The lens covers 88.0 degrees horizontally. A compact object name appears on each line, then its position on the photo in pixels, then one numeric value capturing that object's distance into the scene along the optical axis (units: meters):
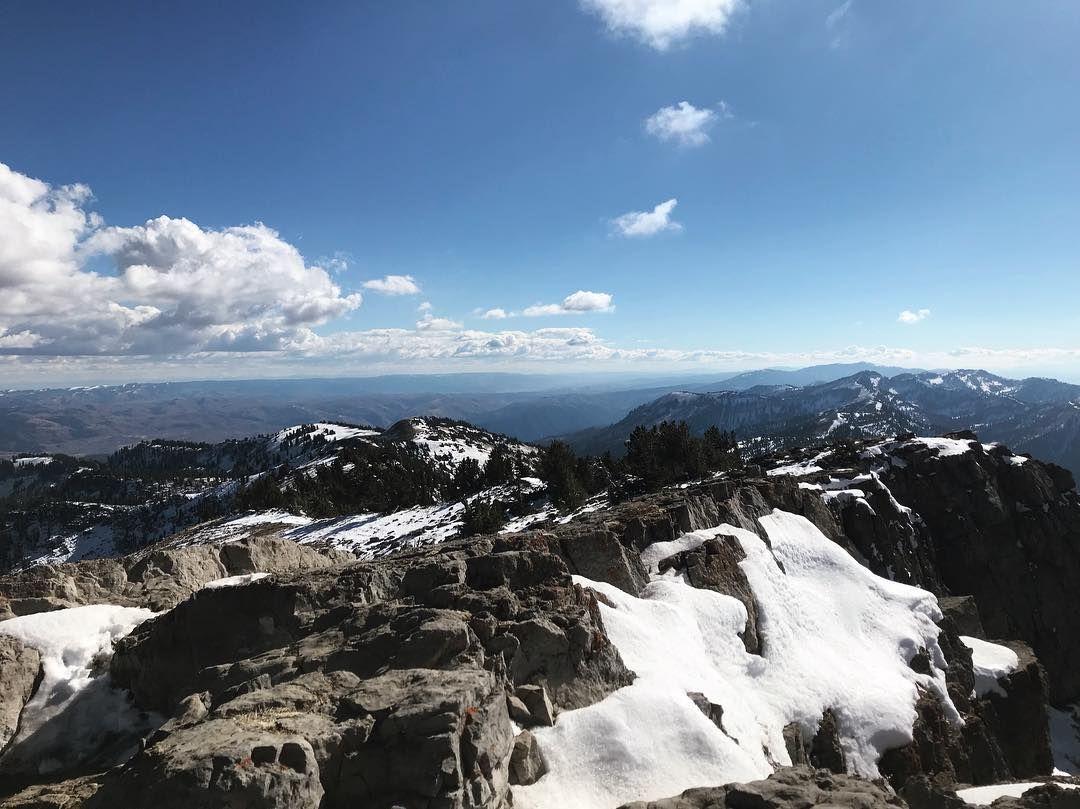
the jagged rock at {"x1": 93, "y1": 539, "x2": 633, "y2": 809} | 12.91
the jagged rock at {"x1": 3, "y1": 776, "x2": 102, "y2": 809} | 14.57
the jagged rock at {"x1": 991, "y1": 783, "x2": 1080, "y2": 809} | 16.56
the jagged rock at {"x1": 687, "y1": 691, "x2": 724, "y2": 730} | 21.59
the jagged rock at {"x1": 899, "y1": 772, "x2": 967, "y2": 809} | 16.03
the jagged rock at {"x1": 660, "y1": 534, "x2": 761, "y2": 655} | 31.58
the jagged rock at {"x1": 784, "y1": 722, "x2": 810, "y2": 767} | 23.50
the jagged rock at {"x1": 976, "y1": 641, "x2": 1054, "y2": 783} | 34.72
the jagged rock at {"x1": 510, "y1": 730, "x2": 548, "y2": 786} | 16.06
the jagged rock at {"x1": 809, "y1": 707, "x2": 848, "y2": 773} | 24.42
